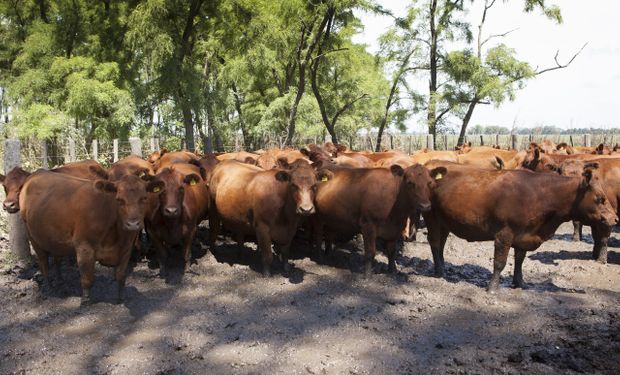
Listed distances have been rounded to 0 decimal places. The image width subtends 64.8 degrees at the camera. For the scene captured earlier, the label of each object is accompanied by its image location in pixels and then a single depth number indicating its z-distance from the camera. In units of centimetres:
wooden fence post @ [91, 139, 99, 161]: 1680
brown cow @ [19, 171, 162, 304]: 584
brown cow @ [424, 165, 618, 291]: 689
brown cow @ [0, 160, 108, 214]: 727
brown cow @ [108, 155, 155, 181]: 795
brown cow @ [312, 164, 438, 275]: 739
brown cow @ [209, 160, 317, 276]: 721
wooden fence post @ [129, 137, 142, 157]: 1320
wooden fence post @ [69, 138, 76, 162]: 1733
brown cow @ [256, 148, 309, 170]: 1154
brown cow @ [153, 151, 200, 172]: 1014
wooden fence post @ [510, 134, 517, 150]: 2374
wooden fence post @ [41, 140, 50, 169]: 1484
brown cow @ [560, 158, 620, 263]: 874
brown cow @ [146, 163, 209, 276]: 704
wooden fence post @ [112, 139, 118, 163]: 1687
